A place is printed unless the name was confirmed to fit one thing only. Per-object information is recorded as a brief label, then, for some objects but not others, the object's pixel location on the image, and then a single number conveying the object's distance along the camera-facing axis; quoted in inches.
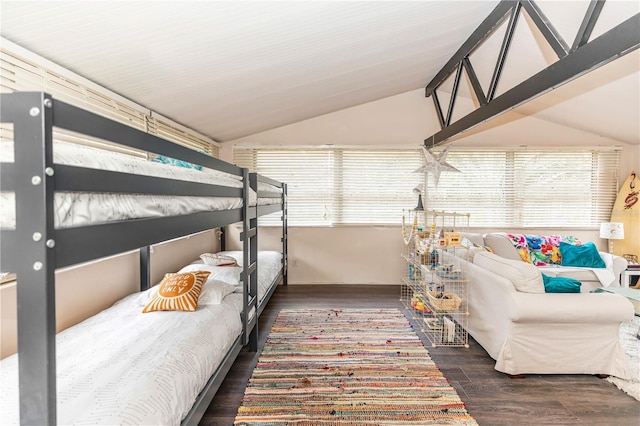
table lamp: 170.6
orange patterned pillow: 86.1
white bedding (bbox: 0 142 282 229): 34.1
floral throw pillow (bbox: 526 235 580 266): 164.7
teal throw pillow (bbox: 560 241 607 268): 157.6
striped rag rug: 75.1
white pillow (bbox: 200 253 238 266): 134.5
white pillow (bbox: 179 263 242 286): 110.7
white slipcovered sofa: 87.9
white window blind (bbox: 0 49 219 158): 65.6
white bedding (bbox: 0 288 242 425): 46.2
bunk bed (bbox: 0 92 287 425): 31.7
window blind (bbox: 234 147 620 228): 186.5
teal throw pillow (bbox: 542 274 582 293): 91.5
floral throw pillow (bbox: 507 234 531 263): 162.7
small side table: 152.6
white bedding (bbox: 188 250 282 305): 112.2
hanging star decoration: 132.8
